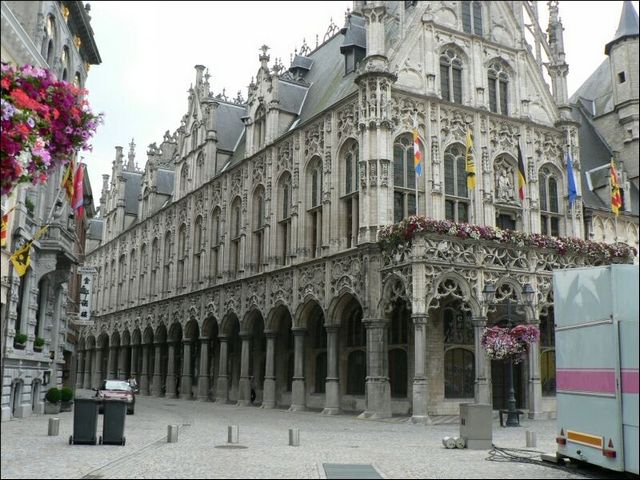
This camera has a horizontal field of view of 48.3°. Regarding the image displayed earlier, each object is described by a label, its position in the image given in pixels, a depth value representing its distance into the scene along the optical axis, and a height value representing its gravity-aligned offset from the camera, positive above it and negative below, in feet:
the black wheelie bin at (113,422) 54.60 -4.55
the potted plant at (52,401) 93.91 -5.22
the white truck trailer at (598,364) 37.88 +0.29
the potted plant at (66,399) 100.63 -5.36
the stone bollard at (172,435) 58.70 -5.87
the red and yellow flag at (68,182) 84.89 +21.08
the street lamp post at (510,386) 81.71 -2.05
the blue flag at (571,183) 108.17 +27.77
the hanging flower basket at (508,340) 83.20 +3.21
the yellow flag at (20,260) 71.05 +10.06
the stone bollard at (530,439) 57.93 -5.70
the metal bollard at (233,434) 58.39 -5.69
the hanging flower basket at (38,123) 35.73 +12.58
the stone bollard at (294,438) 56.87 -5.79
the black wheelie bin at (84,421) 53.36 -4.42
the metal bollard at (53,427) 60.21 -5.53
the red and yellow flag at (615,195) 108.68 +26.27
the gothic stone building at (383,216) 96.53 +23.66
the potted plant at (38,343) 90.88 +2.20
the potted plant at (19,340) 83.51 +2.35
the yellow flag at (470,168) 98.63 +27.18
